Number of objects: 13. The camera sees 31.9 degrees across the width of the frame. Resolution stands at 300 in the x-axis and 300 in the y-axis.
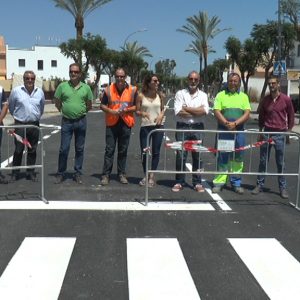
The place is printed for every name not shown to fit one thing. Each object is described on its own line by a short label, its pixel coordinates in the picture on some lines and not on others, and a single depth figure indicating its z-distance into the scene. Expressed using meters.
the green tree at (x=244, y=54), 36.94
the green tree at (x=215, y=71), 84.21
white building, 93.88
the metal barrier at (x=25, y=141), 7.85
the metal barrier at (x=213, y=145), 7.85
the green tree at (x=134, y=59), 66.19
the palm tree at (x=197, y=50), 68.12
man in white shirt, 8.31
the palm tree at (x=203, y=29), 62.19
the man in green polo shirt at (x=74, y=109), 8.84
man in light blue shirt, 9.05
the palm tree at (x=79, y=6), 42.06
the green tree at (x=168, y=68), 144.00
